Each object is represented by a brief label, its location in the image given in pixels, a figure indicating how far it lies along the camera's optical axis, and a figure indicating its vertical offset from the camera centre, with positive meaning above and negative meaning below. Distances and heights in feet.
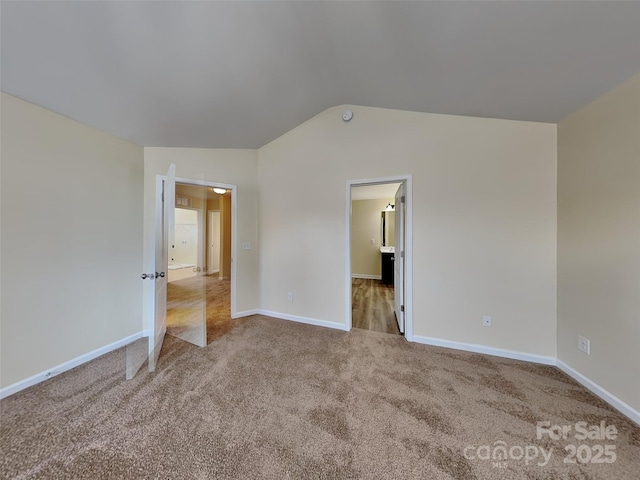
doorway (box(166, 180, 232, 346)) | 10.19 -2.89
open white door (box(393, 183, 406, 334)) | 9.64 -0.76
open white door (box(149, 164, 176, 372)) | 7.02 -0.18
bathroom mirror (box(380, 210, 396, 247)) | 21.21 +1.14
